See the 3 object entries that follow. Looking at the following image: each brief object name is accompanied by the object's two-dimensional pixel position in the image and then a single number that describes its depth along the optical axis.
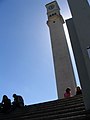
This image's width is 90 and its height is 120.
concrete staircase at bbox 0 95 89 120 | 2.25
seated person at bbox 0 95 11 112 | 4.23
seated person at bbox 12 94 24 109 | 4.48
